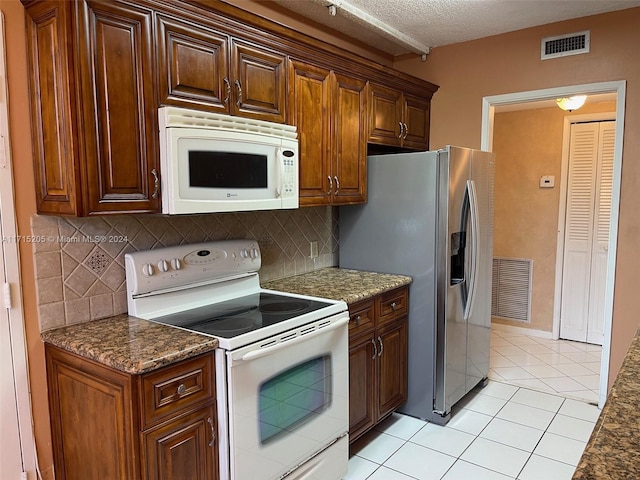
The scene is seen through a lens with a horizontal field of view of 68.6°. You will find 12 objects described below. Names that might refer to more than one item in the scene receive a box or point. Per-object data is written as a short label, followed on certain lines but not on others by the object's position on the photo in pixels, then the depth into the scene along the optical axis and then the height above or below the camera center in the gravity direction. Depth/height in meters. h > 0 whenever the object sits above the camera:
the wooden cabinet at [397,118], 3.10 +0.53
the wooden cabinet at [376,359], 2.56 -0.97
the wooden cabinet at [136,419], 1.55 -0.80
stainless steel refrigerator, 2.86 -0.36
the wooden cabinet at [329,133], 2.53 +0.35
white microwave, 1.86 +0.13
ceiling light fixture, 3.86 +0.74
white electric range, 1.79 -0.66
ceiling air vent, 3.14 +1.00
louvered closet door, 4.35 -0.36
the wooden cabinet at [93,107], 1.64 +0.32
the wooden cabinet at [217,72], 1.88 +0.53
